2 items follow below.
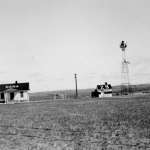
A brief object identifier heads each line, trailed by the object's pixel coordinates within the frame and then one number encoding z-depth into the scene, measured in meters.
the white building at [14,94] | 56.81
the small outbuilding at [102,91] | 67.99
